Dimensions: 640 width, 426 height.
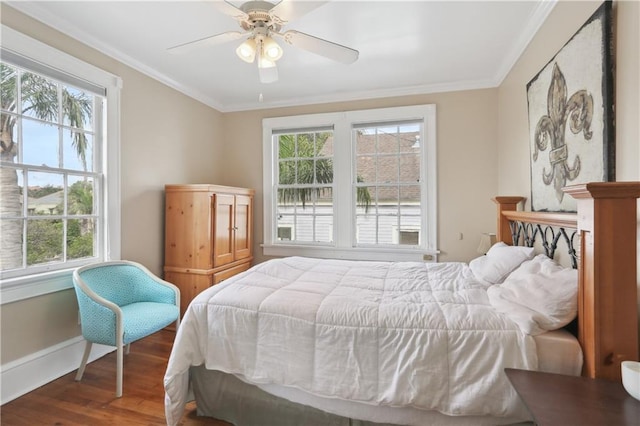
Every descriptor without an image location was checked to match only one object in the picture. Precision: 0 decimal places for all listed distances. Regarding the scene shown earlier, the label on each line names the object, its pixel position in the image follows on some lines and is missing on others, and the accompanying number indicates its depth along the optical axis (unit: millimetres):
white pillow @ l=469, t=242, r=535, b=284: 1955
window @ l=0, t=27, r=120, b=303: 2076
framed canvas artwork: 1445
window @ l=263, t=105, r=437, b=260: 3639
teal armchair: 2072
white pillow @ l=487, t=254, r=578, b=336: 1320
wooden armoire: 3121
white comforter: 1315
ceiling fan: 1648
